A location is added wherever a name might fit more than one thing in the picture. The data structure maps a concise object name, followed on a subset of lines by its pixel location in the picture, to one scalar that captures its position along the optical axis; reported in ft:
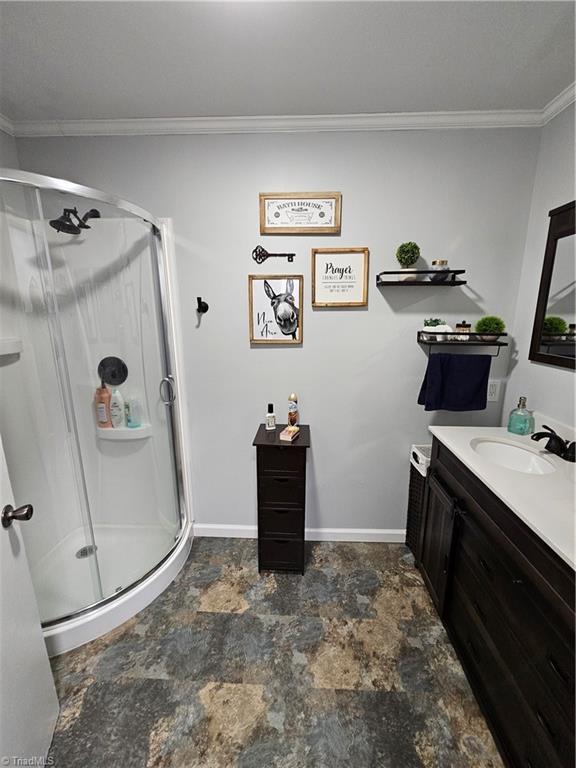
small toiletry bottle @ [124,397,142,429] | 6.37
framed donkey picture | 5.92
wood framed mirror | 4.71
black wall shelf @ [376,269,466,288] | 5.36
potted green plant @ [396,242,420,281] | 5.44
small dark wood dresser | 5.64
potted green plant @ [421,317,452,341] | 5.52
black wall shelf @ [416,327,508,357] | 5.44
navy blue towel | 5.68
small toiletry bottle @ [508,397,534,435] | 5.29
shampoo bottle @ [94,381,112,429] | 6.15
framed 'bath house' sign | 5.62
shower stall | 4.86
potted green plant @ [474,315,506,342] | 5.45
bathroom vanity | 2.72
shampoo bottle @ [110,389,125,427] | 6.24
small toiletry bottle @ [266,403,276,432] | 6.12
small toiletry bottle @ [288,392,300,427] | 6.16
